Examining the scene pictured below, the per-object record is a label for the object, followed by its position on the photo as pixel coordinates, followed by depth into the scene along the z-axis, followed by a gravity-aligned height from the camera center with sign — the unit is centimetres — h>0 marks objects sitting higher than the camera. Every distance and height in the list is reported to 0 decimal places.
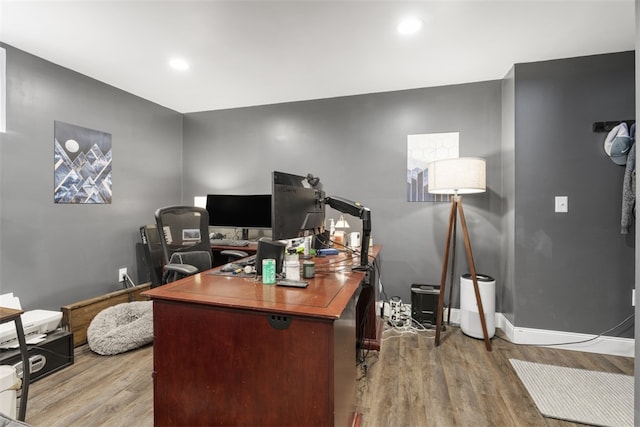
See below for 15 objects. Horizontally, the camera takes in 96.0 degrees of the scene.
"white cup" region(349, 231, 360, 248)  271 -25
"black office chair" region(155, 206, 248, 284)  188 -20
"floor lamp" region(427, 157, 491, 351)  234 +26
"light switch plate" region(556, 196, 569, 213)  240 +8
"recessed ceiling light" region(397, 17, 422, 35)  191 +128
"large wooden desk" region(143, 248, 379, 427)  106 -57
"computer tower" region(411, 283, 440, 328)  274 -88
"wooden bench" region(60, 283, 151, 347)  231 -84
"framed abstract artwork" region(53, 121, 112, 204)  250 +44
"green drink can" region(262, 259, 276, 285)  144 -30
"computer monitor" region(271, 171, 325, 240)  145 +4
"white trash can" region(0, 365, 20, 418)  134 -84
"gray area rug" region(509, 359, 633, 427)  161 -113
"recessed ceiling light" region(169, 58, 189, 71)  244 +129
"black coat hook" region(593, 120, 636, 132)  225 +71
